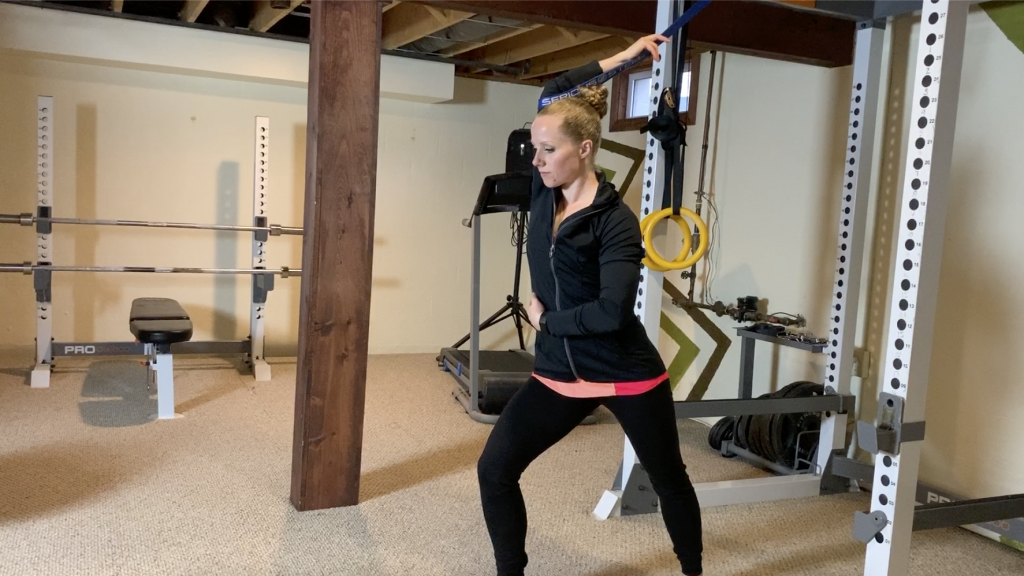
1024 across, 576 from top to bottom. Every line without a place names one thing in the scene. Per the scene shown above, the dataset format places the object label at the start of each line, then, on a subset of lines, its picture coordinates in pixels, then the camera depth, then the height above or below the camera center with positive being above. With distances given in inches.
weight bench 147.0 -25.8
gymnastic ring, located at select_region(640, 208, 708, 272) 103.5 -1.2
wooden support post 103.7 -6.1
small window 200.8 +31.6
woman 70.6 -10.8
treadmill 154.6 -33.6
